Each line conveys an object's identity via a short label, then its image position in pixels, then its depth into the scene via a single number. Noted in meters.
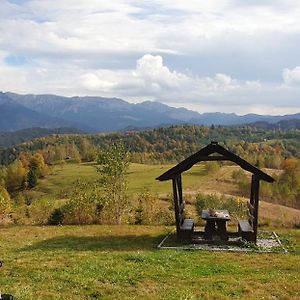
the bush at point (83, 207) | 26.05
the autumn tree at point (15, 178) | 113.84
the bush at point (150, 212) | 26.19
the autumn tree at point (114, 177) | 27.28
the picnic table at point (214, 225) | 19.12
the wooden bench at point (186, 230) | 18.92
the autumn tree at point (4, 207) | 29.07
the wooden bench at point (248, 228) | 18.50
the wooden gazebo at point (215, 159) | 18.48
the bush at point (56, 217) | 26.12
